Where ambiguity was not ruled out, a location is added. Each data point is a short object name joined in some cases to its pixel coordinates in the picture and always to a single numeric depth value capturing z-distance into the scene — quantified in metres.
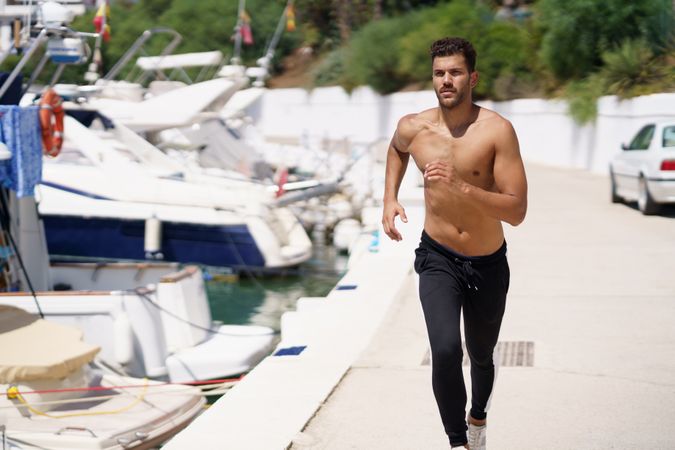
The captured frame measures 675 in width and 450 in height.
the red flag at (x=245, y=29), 34.66
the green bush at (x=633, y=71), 29.67
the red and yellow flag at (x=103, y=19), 19.80
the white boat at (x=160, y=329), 11.81
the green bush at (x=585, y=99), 31.52
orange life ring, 13.04
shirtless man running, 5.13
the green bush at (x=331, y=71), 58.44
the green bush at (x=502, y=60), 41.59
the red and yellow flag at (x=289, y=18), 37.25
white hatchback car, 17.38
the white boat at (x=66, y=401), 9.02
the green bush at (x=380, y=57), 50.53
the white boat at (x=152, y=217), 19.67
